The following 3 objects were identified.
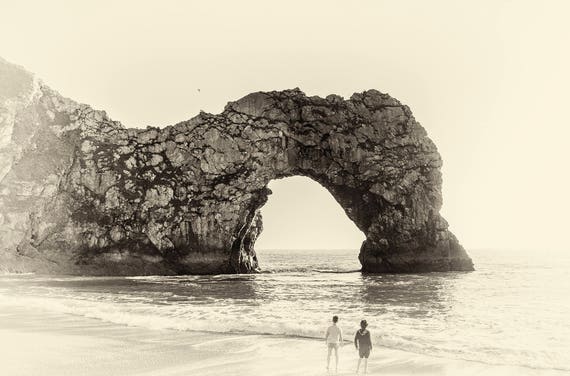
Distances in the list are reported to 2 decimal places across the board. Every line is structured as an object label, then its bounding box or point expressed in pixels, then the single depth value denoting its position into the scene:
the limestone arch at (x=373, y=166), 59.34
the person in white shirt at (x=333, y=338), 13.91
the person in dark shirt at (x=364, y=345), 13.48
